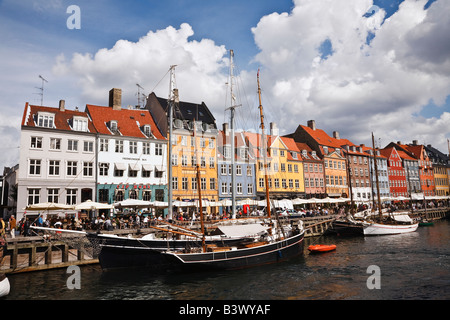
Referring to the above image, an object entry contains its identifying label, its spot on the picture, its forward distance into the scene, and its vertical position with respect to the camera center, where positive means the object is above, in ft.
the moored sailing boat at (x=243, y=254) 70.44 -11.58
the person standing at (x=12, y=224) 92.07 -4.01
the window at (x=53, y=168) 120.17 +14.57
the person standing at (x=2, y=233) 74.48 -5.21
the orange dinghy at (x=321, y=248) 97.66 -14.25
